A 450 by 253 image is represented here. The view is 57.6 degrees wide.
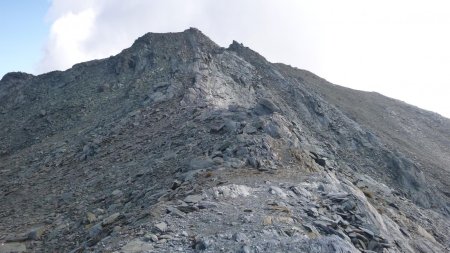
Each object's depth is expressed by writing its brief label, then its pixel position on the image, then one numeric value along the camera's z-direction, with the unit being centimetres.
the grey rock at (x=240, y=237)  1145
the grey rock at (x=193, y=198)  1420
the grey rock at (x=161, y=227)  1197
